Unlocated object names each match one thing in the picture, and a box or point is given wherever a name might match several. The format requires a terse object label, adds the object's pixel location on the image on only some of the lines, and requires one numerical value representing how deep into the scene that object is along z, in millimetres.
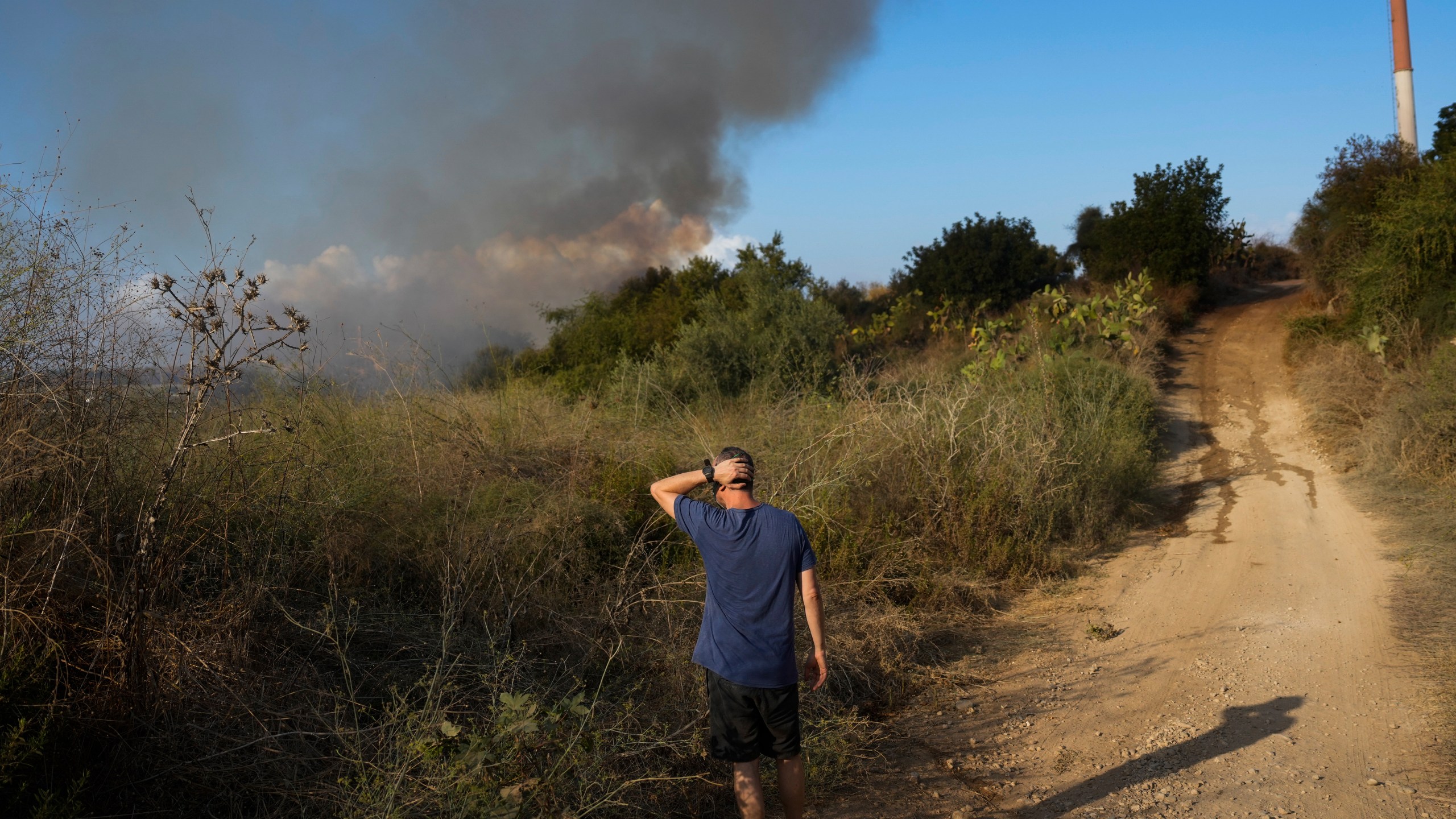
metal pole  21000
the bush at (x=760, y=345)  13852
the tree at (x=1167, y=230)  22906
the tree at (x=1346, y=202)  18062
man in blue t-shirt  3326
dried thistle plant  3516
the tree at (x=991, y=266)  24391
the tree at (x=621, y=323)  15797
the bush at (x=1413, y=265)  13781
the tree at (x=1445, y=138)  20188
